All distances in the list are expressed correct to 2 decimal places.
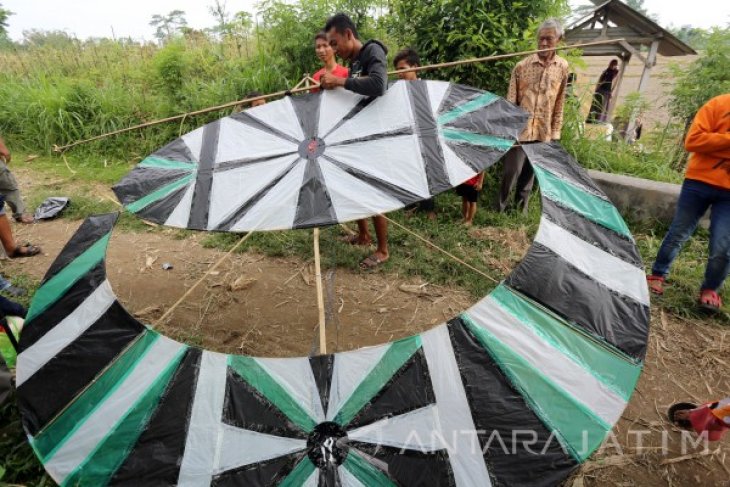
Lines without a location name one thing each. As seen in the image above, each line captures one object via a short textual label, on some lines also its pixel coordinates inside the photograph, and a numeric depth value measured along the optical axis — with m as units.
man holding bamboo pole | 2.18
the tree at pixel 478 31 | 4.37
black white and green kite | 1.27
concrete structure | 4.00
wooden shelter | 7.68
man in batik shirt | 3.42
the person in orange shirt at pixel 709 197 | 2.72
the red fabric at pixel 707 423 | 1.86
